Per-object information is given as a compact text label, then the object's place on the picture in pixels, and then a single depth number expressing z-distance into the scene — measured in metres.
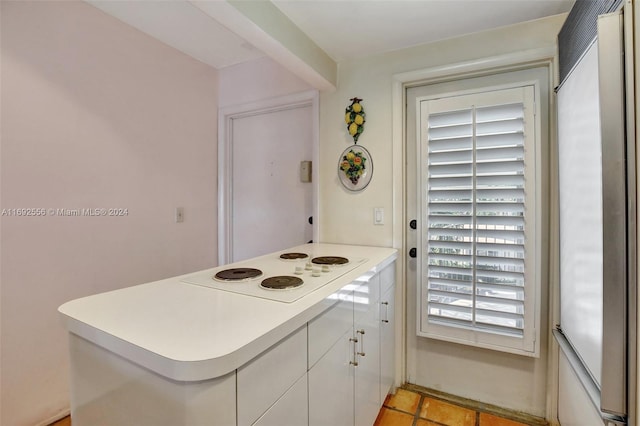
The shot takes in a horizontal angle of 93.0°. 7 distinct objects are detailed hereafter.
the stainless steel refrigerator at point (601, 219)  0.86
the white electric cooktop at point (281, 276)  1.00
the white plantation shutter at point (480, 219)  1.63
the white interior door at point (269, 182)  2.35
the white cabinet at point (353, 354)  0.97
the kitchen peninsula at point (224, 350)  0.62
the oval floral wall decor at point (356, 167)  2.02
